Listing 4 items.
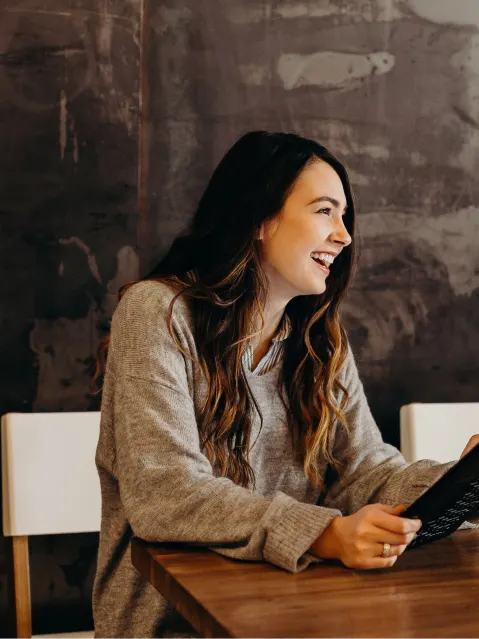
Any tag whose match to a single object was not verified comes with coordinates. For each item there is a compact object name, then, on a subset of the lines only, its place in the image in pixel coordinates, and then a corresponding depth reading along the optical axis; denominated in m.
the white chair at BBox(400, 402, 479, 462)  2.43
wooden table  1.01
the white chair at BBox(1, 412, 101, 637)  2.11
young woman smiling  1.32
